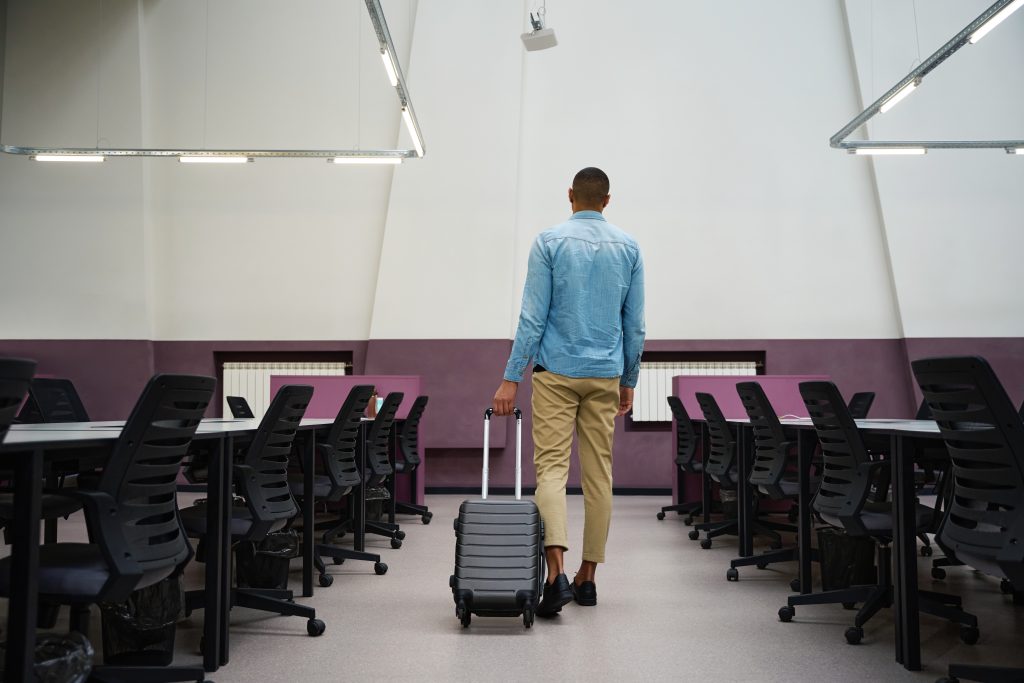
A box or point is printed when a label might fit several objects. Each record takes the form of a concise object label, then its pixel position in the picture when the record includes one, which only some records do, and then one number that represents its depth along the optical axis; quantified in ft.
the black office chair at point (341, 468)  13.12
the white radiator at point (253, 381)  28.86
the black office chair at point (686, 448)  19.99
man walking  10.50
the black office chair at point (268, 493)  9.62
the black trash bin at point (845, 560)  11.85
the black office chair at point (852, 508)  9.75
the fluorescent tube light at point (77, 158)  24.53
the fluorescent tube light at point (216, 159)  23.73
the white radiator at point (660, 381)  28.17
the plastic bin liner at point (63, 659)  6.67
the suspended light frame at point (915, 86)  17.42
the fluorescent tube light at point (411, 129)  22.90
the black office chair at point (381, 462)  16.55
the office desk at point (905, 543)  8.69
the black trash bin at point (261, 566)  11.71
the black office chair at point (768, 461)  13.56
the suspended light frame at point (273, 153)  23.81
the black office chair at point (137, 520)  6.44
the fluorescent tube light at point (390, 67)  19.69
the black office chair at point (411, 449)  20.18
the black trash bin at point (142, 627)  8.52
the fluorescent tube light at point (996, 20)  16.70
